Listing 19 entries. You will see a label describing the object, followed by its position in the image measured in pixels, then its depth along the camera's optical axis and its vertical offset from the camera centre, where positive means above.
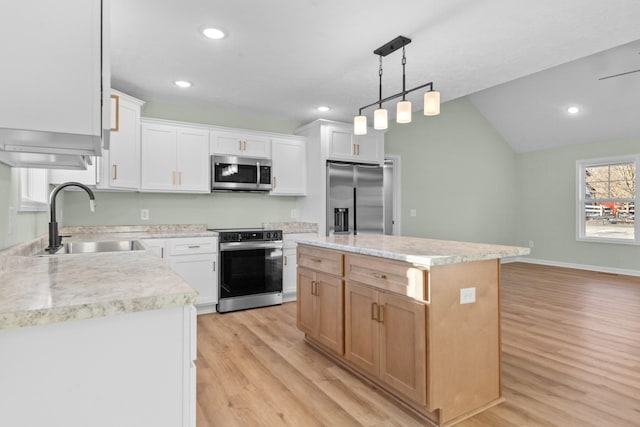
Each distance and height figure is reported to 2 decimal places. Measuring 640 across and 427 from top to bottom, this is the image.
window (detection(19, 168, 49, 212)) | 2.21 +0.18
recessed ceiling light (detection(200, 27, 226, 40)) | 2.54 +1.30
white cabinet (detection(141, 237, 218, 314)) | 3.74 -0.47
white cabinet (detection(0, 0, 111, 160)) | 1.01 +0.43
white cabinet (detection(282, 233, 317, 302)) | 4.39 -0.61
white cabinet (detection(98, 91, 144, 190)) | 3.51 +0.62
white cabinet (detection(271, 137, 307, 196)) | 4.67 +0.65
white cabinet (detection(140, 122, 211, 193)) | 3.88 +0.64
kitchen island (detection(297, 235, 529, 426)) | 1.87 -0.59
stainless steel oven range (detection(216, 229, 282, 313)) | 3.98 -0.60
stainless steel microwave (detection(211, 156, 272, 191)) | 4.26 +0.51
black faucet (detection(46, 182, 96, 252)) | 2.19 -0.05
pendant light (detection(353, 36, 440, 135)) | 2.36 +0.74
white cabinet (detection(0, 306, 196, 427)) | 0.88 -0.41
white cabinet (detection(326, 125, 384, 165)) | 4.68 +0.94
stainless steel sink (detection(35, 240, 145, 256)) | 2.72 -0.23
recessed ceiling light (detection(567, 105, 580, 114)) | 6.02 +1.78
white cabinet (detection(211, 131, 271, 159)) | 4.29 +0.87
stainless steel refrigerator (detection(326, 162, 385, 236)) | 4.63 +0.23
